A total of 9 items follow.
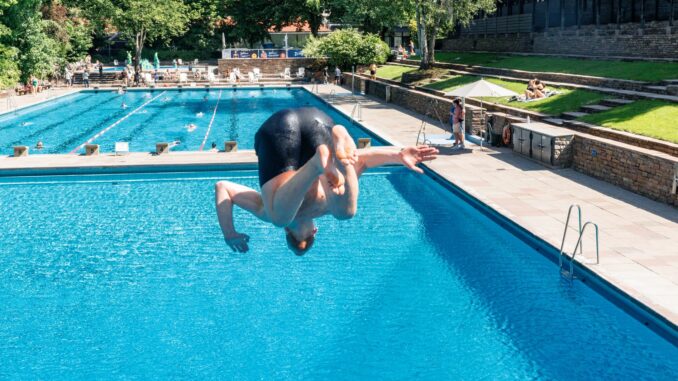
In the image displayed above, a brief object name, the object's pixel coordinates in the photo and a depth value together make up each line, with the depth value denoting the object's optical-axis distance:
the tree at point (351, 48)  51.56
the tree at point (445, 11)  35.20
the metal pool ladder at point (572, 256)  10.97
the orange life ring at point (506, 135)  22.03
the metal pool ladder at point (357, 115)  29.80
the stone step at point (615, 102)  21.32
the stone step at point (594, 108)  21.41
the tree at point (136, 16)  51.62
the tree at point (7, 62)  37.54
